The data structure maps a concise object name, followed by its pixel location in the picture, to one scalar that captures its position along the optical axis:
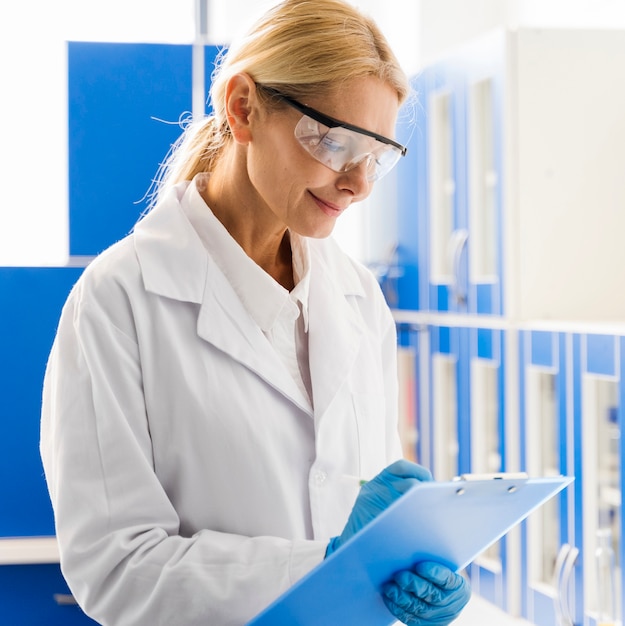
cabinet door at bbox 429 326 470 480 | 2.99
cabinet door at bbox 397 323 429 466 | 3.32
